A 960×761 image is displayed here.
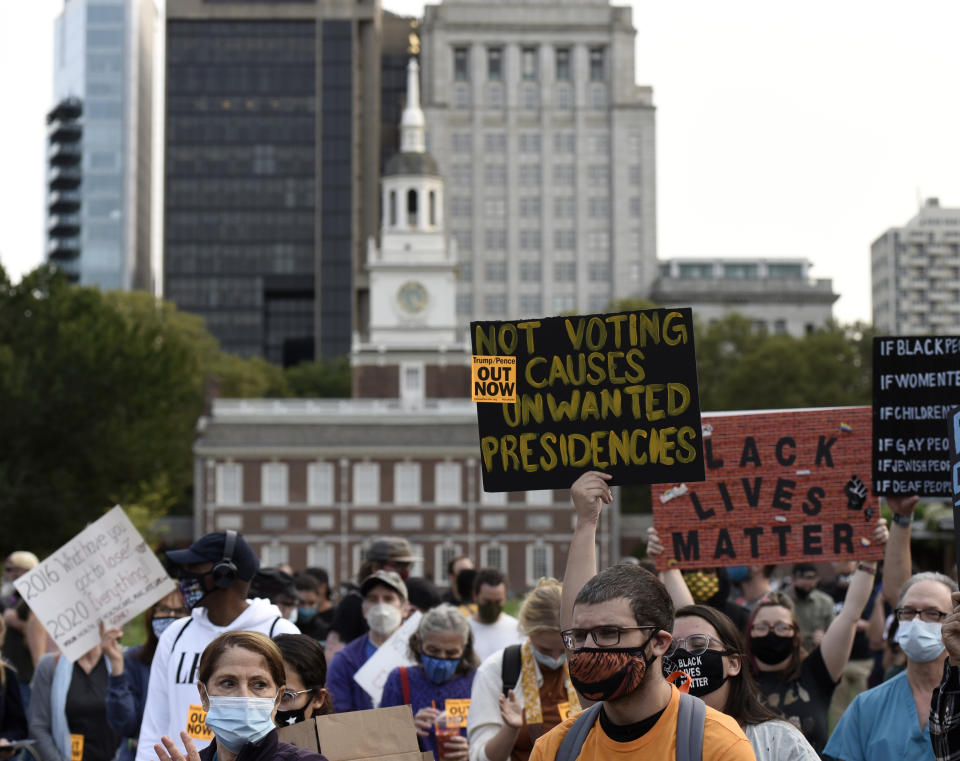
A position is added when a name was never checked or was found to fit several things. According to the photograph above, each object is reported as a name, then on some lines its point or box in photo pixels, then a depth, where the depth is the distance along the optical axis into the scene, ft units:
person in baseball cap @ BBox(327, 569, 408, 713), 60.85
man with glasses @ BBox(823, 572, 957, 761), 44.10
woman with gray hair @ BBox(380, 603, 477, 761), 55.36
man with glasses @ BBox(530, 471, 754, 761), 31.05
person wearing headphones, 46.05
